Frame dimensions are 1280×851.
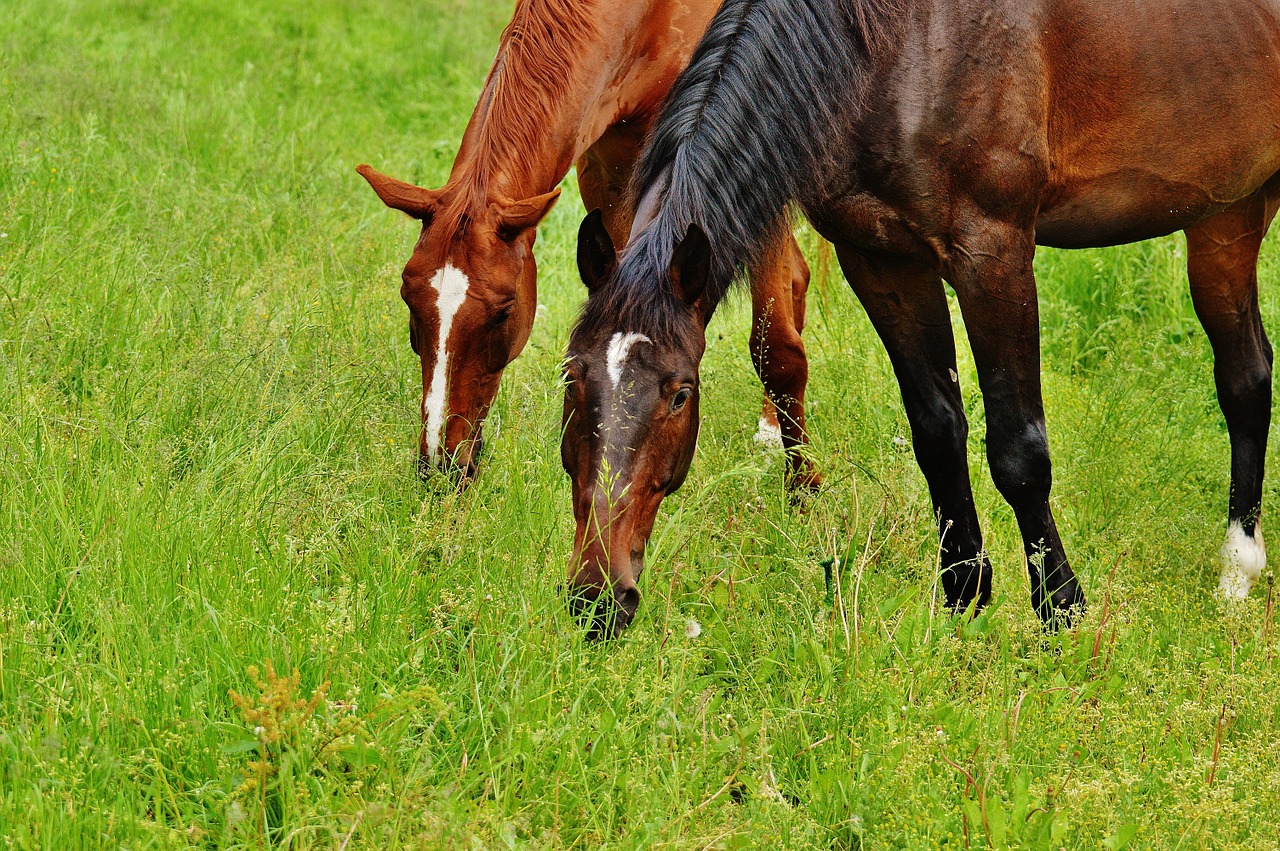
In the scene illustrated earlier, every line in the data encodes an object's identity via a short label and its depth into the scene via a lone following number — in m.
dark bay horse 5.79
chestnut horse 7.36
